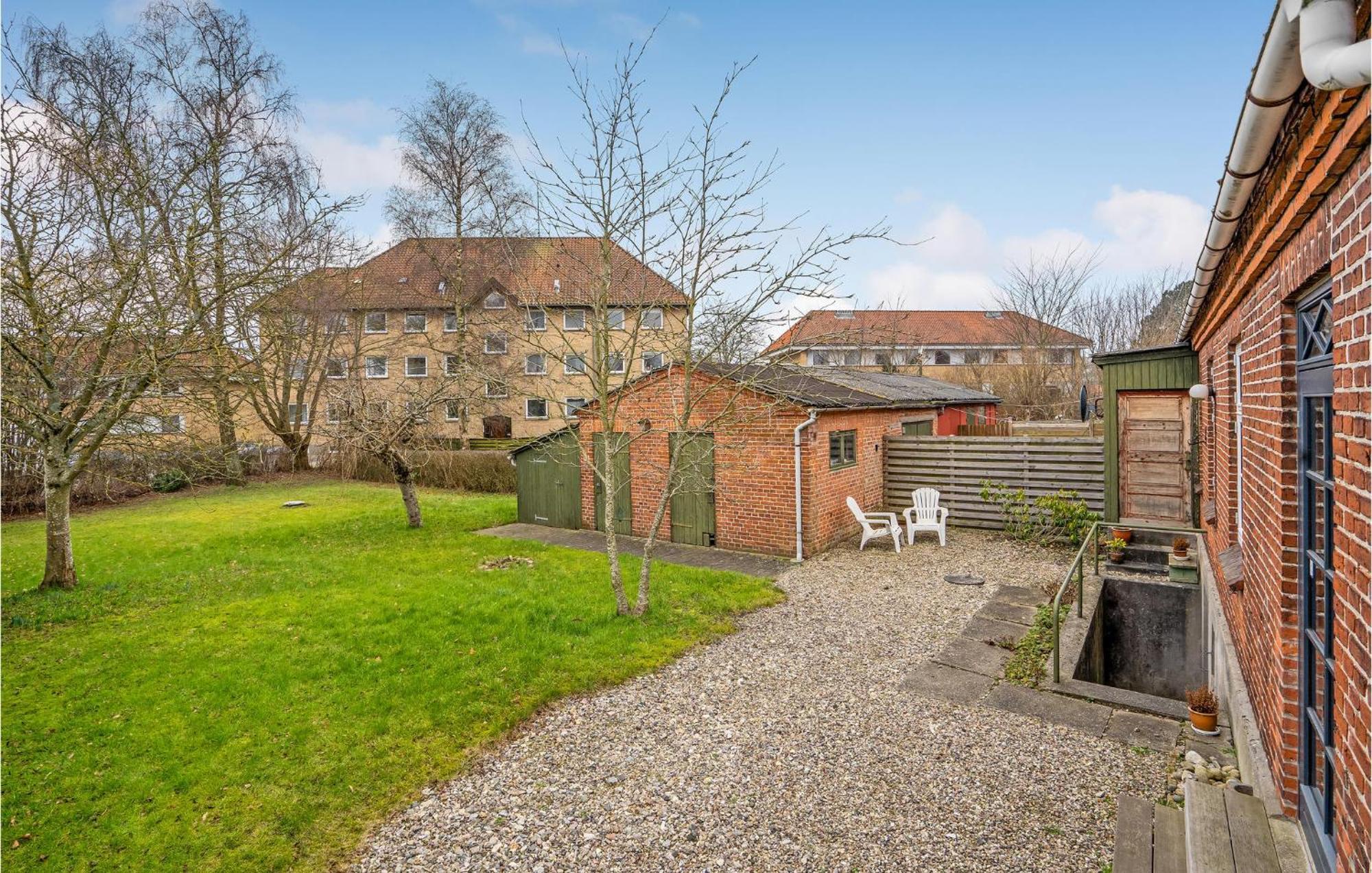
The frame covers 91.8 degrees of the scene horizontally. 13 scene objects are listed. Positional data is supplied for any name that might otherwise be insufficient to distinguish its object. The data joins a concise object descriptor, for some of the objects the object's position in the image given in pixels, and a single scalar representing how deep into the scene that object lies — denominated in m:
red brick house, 1.75
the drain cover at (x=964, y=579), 8.94
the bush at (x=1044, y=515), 10.64
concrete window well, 7.81
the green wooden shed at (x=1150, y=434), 9.61
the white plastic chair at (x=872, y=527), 10.72
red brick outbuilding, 10.48
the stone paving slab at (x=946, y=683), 5.60
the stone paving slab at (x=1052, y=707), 5.04
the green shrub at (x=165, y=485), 18.05
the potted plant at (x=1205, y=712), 4.66
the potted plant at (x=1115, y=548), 9.22
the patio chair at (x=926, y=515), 11.12
